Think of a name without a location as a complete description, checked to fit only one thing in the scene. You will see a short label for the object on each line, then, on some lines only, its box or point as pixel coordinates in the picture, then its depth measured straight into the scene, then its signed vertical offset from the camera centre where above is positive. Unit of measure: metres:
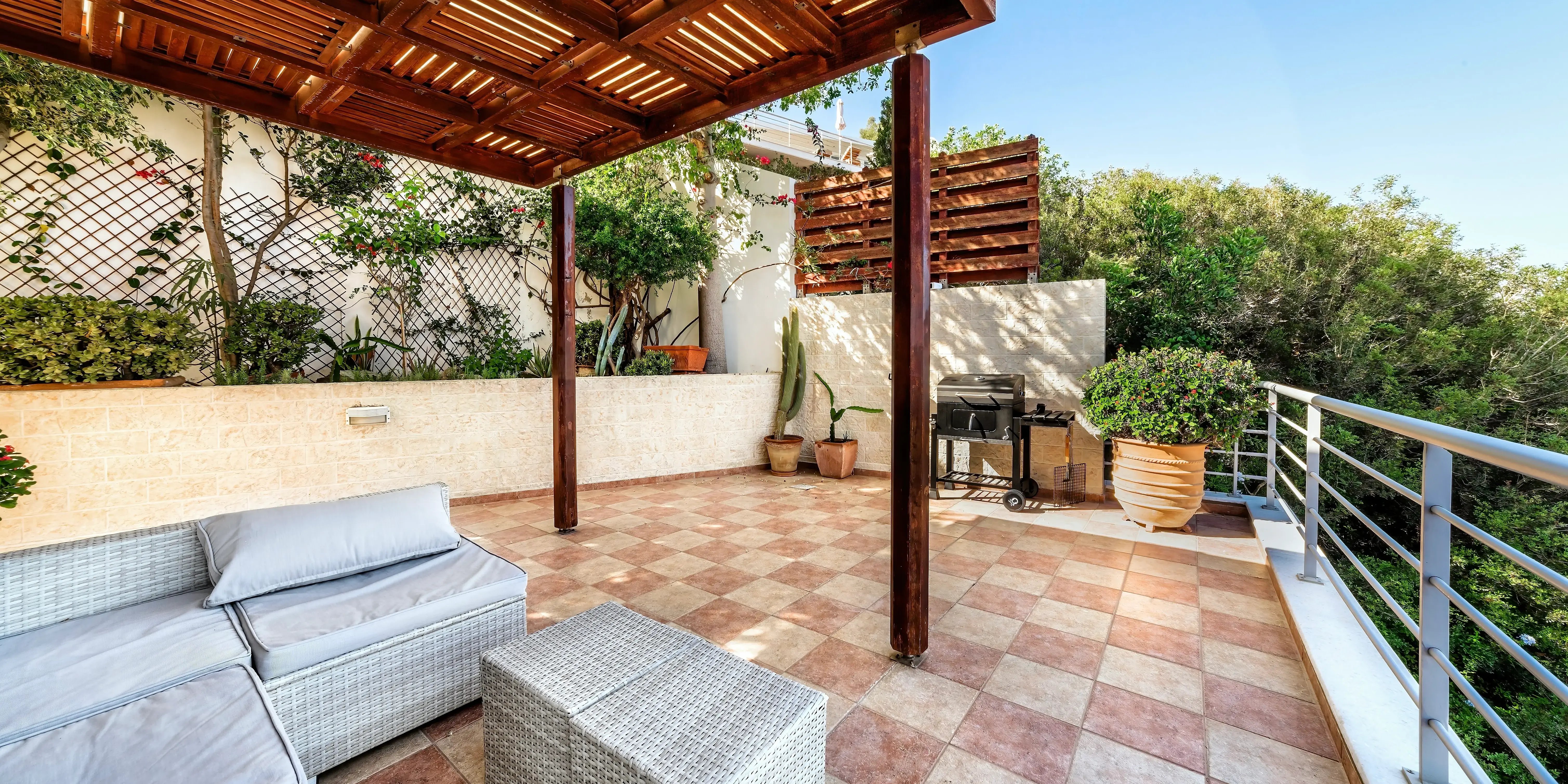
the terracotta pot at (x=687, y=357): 6.05 +0.23
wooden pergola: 2.03 +1.28
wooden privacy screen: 5.19 +1.52
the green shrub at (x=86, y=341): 3.14 +0.24
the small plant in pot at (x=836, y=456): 5.67 -0.76
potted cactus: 5.88 -0.25
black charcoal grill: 4.45 -0.34
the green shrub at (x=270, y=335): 4.02 +0.33
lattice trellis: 3.83 +1.06
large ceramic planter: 3.66 -0.68
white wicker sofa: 1.52 -0.70
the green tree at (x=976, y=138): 10.45 +4.40
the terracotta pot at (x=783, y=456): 5.86 -0.79
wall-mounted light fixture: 4.13 -0.25
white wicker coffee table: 1.17 -0.74
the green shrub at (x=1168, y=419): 3.54 -0.27
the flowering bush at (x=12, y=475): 2.71 -0.43
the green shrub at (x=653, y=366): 5.68 +0.13
